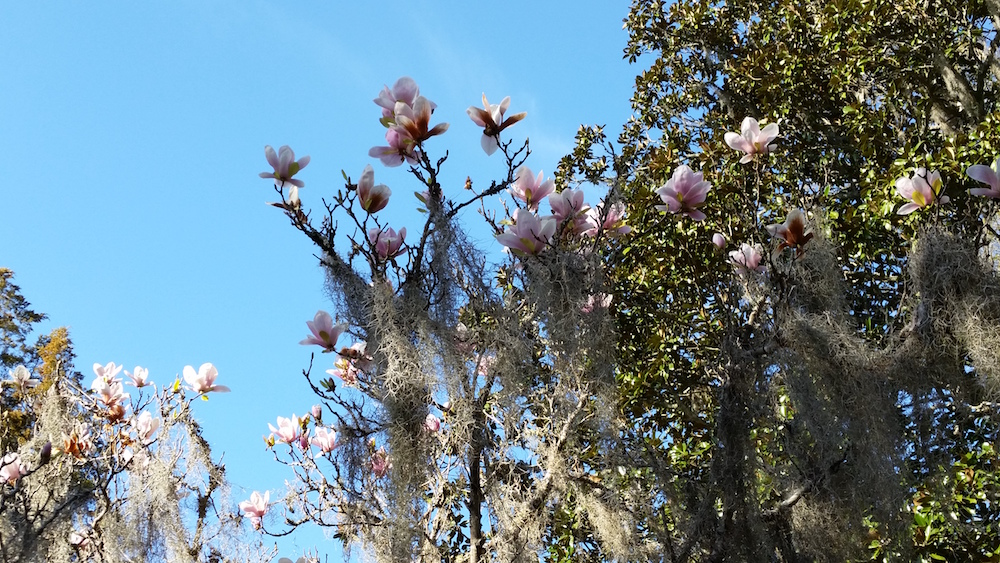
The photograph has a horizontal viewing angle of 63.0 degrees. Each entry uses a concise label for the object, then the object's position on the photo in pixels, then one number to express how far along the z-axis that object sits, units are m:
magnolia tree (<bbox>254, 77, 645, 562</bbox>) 2.03
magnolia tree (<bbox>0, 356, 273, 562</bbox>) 2.72
